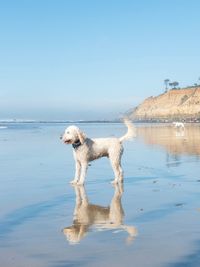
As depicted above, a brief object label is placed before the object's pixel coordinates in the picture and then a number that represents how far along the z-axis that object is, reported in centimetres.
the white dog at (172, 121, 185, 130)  4600
